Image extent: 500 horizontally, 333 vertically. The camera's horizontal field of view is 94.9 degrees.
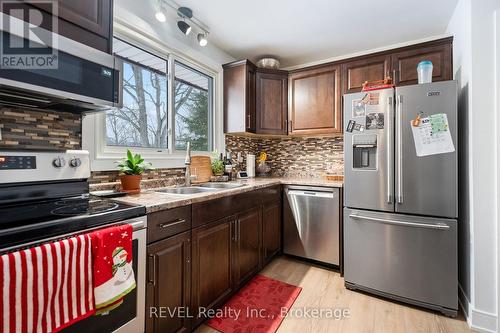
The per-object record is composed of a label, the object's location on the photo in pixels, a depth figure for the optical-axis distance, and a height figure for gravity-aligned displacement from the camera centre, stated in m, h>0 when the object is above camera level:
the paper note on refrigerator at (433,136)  1.69 +0.23
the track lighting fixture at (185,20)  1.84 +1.34
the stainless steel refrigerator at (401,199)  1.69 -0.26
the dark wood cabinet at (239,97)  2.68 +0.83
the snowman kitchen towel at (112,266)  0.91 -0.41
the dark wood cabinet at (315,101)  2.63 +0.78
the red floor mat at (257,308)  1.56 -1.08
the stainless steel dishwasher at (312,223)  2.30 -0.59
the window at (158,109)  1.81 +0.55
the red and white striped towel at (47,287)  0.71 -0.41
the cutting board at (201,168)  2.31 -0.01
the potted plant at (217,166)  2.54 +0.01
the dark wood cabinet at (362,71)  2.41 +1.04
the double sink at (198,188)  1.90 -0.19
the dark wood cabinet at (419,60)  2.16 +1.03
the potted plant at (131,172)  1.58 -0.04
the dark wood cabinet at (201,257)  1.21 -0.61
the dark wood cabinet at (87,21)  1.06 +0.72
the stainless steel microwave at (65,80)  0.91 +0.39
